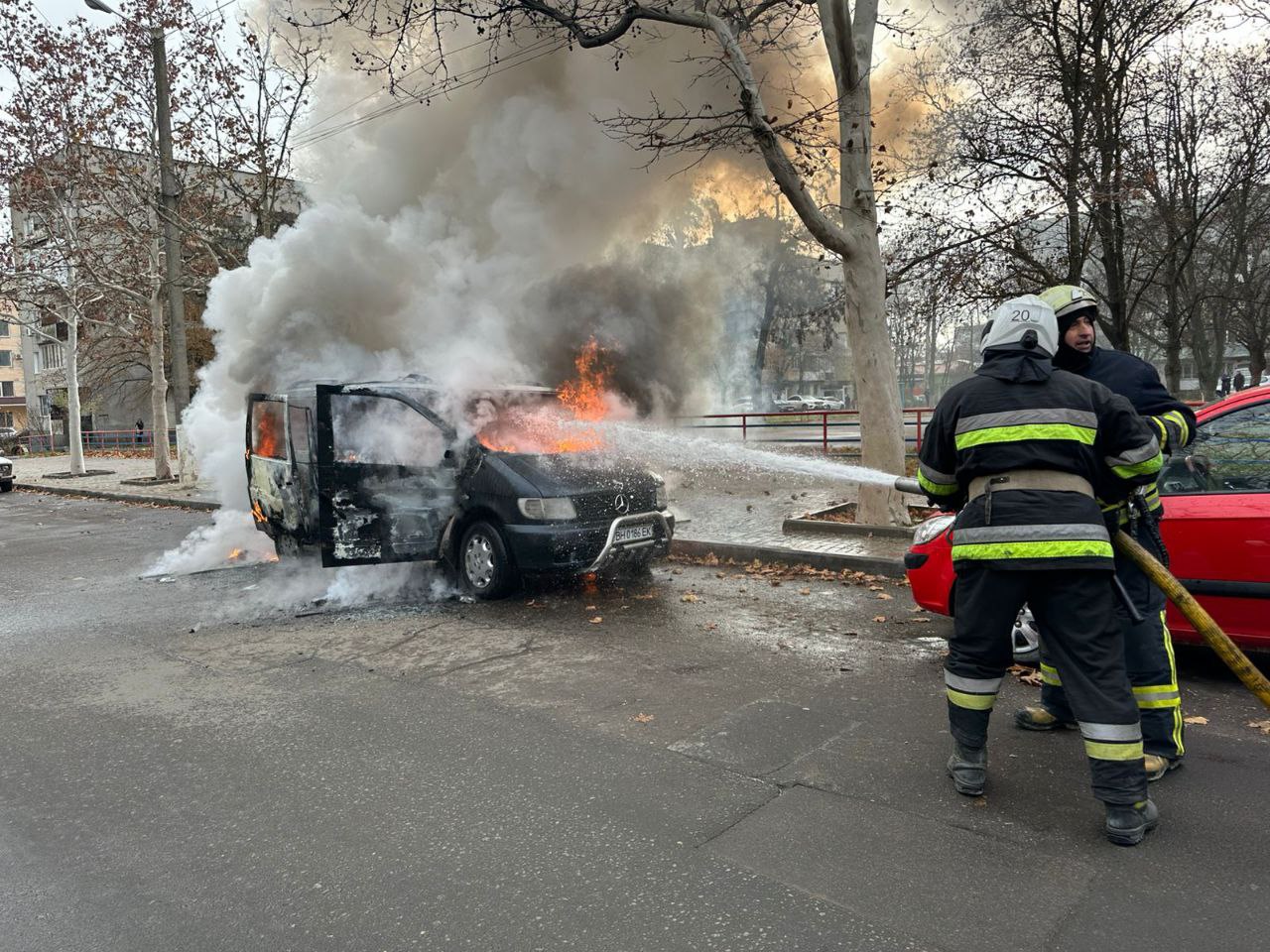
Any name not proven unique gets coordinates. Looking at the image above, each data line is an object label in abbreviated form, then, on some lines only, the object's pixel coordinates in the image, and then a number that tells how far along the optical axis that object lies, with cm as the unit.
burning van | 662
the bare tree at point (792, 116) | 848
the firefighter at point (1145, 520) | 330
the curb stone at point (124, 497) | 1551
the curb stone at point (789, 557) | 774
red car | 416
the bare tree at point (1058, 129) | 1170
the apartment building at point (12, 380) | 6812
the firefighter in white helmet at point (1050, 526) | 294
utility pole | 1577
